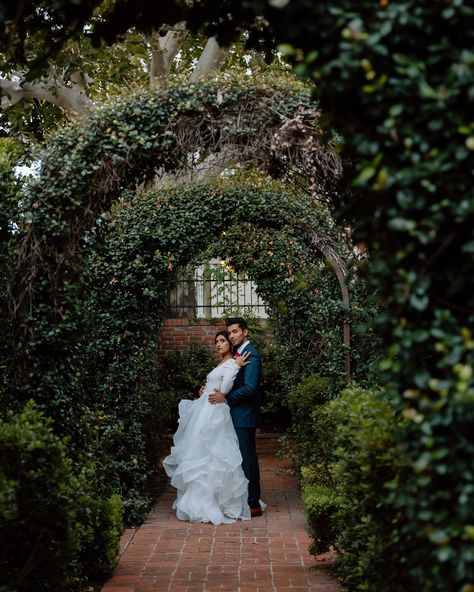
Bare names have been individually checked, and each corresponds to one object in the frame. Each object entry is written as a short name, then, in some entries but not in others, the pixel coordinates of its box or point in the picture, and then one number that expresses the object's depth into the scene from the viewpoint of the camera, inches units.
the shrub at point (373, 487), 174.7
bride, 370.3
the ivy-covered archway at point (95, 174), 240.4
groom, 377.7
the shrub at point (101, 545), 258.4
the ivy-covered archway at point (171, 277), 356.2
